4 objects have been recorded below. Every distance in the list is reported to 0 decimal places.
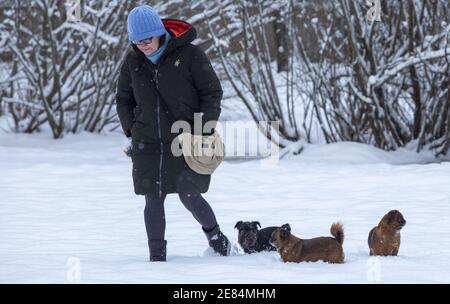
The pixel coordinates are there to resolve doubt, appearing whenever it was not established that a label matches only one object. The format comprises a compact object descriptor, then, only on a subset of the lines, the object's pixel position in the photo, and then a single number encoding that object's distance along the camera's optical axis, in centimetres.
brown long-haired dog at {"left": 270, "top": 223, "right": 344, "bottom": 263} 973
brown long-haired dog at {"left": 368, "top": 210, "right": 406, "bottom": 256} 982
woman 983
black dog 1077
